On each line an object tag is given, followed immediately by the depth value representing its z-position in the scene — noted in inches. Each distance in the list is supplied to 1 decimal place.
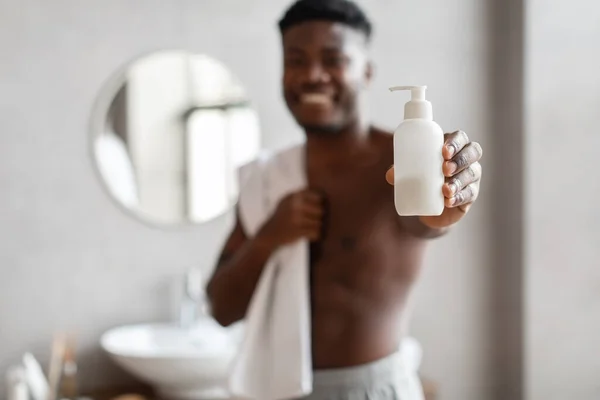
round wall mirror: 75.7
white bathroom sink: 63.2
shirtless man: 42.0
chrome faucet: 75.3
